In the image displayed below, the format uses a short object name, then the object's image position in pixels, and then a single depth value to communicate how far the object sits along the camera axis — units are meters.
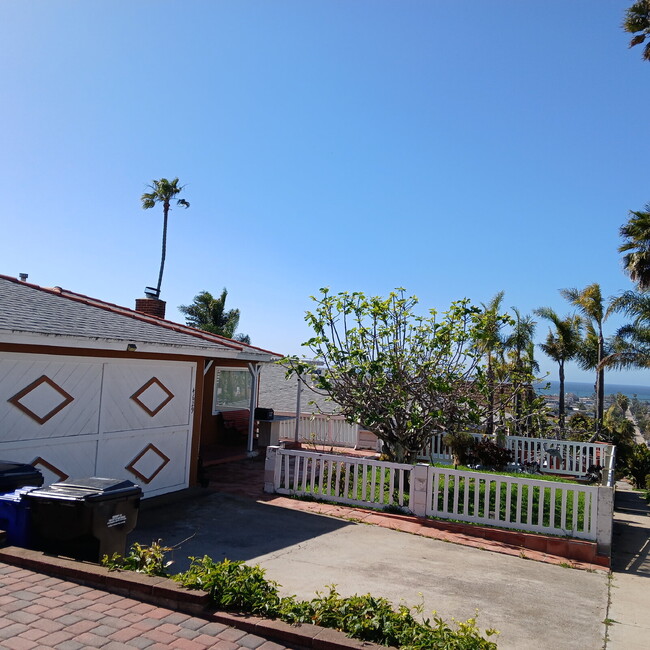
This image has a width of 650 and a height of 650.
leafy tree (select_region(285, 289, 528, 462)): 10.31
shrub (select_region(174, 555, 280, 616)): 4.39
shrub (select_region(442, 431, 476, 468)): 13.43
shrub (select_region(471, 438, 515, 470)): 13.23
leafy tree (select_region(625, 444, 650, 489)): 17.75
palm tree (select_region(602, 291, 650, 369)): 22.19
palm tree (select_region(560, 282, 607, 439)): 24.93
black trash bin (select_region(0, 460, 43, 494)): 5.66
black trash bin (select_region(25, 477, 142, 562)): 5.01
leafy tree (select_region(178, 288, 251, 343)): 37.69
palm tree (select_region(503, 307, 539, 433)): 28.67
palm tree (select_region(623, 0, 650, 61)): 15.52
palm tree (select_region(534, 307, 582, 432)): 27.95
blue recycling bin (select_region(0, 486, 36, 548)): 5.29
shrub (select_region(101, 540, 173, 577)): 4.86
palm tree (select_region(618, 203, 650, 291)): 20.30
